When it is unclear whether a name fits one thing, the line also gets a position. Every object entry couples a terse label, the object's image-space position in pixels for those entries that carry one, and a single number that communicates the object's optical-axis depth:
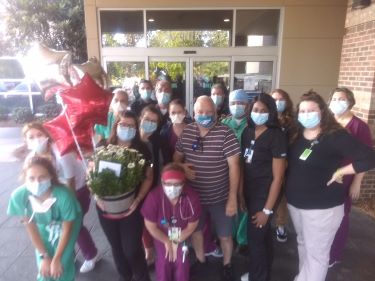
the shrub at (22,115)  12.46
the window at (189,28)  7.18
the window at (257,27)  7.05
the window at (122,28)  7.18
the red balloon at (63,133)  2.75
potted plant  2.36
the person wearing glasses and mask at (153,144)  3.08
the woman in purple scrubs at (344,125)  3.06
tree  12.68
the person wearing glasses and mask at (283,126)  2.88
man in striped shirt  2.62
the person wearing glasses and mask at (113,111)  3.26
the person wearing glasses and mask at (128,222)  2.63
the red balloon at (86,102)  2.76
